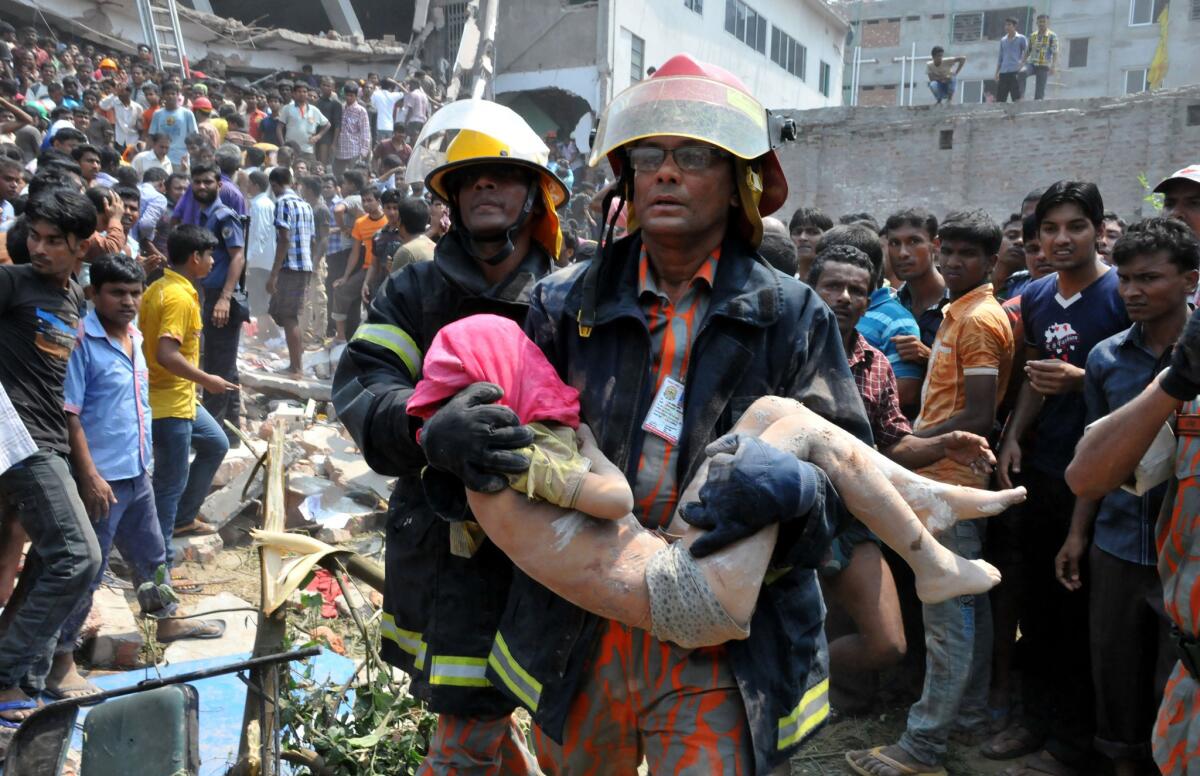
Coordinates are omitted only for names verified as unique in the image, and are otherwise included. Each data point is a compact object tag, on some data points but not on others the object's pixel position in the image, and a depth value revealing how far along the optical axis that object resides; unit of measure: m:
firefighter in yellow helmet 2.45
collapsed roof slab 21.88
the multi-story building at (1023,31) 34.56
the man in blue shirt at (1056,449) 3.93
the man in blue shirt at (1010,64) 21.25
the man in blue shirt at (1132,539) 3.19
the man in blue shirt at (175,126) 13.72
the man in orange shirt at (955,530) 3.98
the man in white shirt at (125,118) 14.99
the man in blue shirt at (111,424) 4.41
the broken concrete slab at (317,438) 8.43
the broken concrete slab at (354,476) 7.83
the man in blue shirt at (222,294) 7.99
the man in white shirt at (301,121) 16.94
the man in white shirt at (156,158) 12.46
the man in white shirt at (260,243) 10.39
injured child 1.88
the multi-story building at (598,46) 24.41
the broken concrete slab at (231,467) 7.52
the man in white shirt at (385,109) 18.77
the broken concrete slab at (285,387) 9.86
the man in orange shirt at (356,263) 11.13
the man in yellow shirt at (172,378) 5.71
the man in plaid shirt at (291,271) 10.34
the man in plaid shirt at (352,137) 17.56
